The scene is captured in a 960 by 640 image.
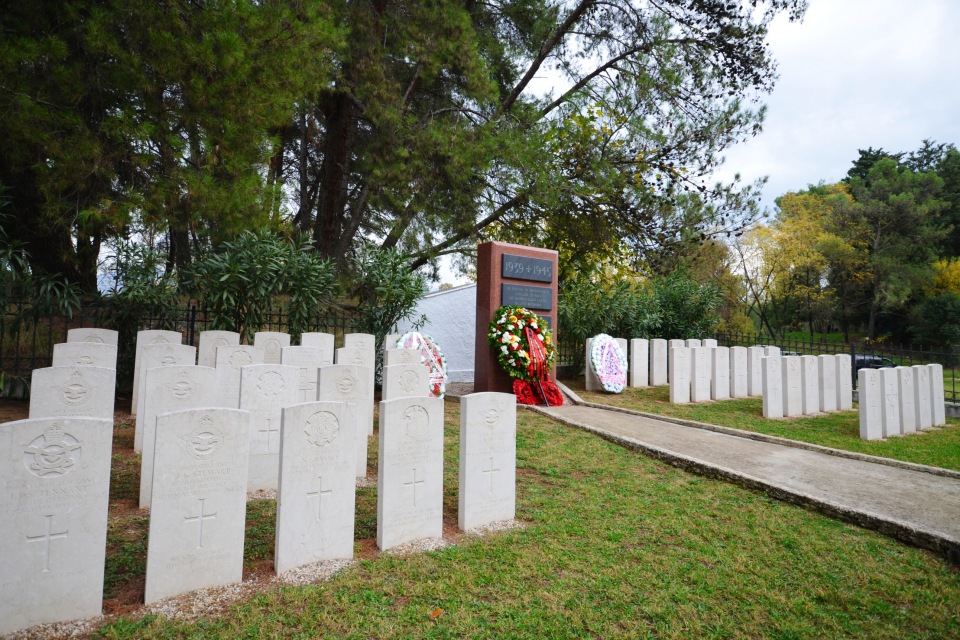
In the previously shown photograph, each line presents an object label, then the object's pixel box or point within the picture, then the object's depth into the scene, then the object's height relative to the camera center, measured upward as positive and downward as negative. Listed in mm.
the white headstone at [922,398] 8016 -639
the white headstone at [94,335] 6363 +26
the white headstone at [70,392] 4008 -417
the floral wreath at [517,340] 8531 +102
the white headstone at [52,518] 2250 -789
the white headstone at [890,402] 7266 -657
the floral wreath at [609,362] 10227 -265
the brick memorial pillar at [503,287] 8930 +1029
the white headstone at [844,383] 9430 -518
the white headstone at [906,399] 7633 -630
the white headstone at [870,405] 6973 -661
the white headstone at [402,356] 6078 -136
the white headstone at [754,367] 10453 -299
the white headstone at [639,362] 10906 -261
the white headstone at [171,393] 3934 -416
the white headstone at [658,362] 11234 -259
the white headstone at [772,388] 8312 -558
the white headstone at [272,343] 7051 -16
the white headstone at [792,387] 8523 -553
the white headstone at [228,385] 4809 -401
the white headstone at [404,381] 5484 -378
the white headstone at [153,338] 6410 +13
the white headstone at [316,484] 2865 -781
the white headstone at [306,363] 5449 -225
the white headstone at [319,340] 7082 +28
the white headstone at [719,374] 9969 -428
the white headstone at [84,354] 5457 -172
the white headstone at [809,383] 8758 -495
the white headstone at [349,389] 4664 -402
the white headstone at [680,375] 9508 -442
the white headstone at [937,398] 8406 -667
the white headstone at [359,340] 7250 +42
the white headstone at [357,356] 6633 -160
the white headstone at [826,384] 9148 -527
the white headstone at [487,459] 3568 -769
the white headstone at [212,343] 6355 -30
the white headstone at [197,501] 2543 -792
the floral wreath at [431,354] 8711 -151
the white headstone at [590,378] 10492 -578
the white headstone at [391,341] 8602 +49
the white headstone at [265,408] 4203 -526
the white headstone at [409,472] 3205 -782
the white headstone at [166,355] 5629 -162
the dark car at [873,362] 13562 -208
